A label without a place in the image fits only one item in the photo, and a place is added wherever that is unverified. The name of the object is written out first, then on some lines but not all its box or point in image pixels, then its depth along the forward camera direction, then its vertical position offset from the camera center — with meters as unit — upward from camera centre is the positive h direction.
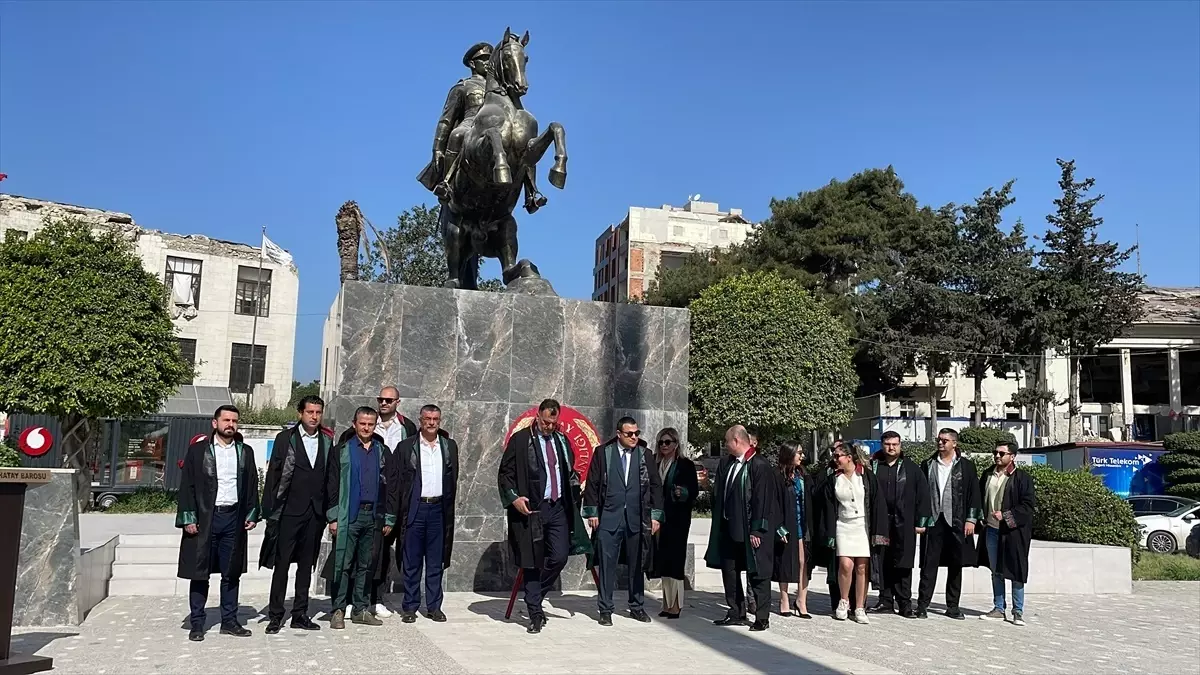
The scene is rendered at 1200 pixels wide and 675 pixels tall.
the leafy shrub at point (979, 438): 31.41 -0.09
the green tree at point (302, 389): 52.84 +1.26
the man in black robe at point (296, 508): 6.82 -0.76
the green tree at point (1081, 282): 35.22 +6.25
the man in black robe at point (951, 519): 8.55 -0.79
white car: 18.31 -1.76
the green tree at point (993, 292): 35.34 +5.67
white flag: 40.16 +6.82
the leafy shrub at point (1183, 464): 25.19 -0.56
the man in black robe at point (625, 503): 7.47 -0.68
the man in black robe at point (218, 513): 6.53 -0.80
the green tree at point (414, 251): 39.91 +7.23
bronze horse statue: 9.45 +2.56
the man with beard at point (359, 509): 6.98 -0.77
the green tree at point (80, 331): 17.80 +1.36
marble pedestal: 8.55 +0.48
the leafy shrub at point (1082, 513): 12.35 -1.00
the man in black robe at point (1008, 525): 8.32 -0.81
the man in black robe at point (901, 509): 8.35 -0.70
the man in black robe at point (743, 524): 7.47 -0.82
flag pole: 38.35 +3.09
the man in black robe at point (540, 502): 7.12 -0.68
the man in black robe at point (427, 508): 7.17 -0.76
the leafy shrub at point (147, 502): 19.02 -2.19
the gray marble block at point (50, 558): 7.00 -1.27
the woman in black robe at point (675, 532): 7.82 -0.95
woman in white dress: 8.10 -0.81
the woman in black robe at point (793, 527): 7.89 -0.88
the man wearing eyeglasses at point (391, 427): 7.49 -0.13
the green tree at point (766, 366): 25.56 +1.76
